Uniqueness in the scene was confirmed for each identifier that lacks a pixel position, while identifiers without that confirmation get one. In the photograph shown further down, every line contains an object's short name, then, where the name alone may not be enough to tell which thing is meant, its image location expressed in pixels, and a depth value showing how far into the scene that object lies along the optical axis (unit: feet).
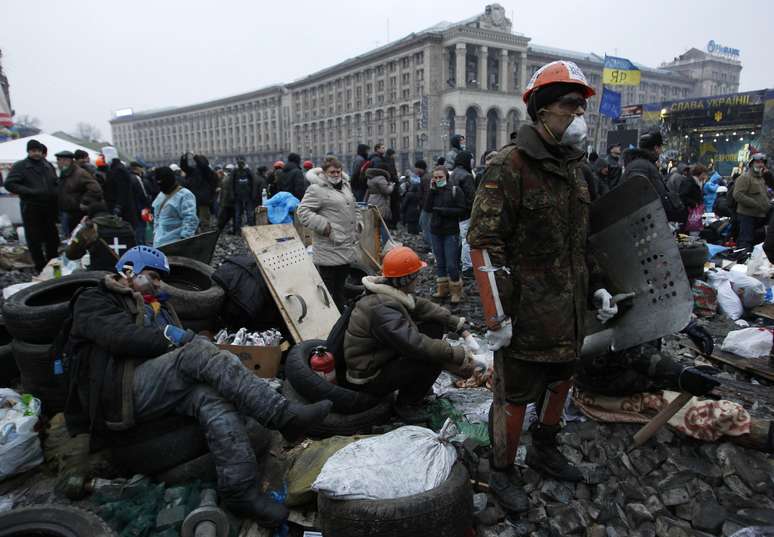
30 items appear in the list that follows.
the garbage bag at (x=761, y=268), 21.36
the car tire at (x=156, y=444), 9.31
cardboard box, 13.61
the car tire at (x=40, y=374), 11.12
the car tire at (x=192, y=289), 14.71
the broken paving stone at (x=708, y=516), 8.56
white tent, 53.36
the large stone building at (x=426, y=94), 216.33
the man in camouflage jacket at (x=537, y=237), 8.16
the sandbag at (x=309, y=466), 8.75
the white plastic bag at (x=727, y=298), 20.04
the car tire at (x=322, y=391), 11.02
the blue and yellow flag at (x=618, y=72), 53.93
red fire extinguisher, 11.57
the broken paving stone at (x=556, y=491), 9.34
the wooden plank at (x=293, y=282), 15.42
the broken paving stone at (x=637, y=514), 8.83
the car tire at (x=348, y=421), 10.96
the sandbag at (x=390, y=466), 7.66
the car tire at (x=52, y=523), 7.54
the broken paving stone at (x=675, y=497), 9.16
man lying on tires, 8.63
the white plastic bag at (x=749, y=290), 20.01
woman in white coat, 17.56
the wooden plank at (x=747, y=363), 14.02
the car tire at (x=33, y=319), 11.27
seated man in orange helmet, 10.48
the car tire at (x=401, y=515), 7.25
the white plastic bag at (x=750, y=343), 15.25
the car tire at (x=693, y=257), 14.61
